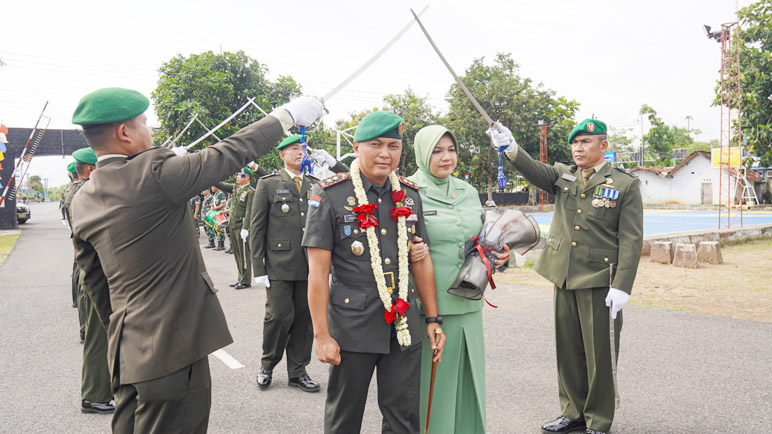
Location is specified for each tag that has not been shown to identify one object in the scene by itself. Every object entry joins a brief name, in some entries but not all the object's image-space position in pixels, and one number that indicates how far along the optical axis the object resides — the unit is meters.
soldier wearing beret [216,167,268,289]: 9.02
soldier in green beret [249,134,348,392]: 4.36
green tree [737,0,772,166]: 10.77
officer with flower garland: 2.41
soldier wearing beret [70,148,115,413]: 3.84
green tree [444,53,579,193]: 32.28
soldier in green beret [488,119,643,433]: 3.38
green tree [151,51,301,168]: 16.50
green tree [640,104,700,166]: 58.62
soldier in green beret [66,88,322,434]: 1.97
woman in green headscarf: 2.87
